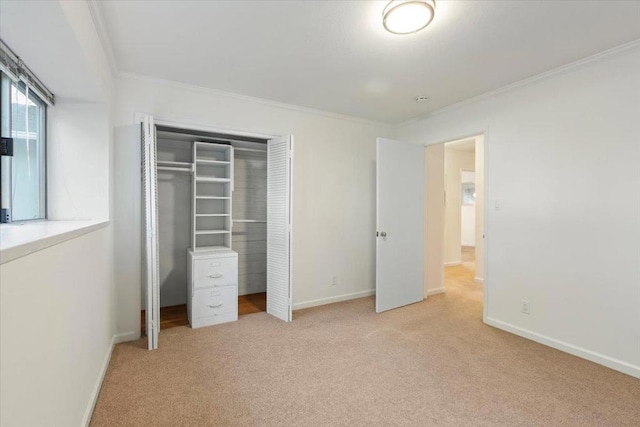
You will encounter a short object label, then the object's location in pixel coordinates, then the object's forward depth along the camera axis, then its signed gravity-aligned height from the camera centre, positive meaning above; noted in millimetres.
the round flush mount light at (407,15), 1771 +1172
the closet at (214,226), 3125 -195
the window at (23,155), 1739 +371
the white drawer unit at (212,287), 3160 -823
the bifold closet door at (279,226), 3348 -183
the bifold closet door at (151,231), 2559 -180
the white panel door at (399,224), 3709 -166
